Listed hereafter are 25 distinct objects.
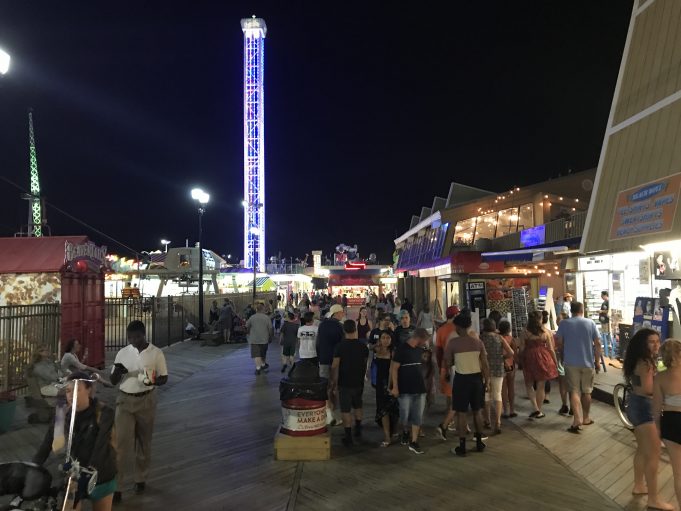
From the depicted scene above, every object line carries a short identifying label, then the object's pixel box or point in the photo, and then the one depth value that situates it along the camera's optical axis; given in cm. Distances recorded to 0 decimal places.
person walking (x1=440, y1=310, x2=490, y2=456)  596
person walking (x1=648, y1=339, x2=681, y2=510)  402
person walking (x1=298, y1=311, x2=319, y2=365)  832
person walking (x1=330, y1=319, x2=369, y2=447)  652
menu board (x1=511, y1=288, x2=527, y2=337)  1437
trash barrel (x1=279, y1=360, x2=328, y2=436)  601
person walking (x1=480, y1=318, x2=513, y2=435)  690
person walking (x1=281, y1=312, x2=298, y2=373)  1145
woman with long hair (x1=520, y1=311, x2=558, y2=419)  752
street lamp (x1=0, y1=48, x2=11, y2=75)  609
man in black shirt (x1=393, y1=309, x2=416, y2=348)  765
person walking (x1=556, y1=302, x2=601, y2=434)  677
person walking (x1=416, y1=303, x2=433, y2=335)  1238
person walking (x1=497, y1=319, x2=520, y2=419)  734
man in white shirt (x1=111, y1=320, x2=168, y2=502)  508
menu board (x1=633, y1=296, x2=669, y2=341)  869
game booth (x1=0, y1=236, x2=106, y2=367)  1081
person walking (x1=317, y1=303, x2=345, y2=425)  777
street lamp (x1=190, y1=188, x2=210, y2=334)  1930
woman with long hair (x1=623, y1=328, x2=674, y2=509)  444
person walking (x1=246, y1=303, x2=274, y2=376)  1177
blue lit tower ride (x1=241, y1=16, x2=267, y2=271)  6338
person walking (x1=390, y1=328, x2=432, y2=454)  614
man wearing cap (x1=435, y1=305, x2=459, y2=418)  700
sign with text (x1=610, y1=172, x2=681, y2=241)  618
